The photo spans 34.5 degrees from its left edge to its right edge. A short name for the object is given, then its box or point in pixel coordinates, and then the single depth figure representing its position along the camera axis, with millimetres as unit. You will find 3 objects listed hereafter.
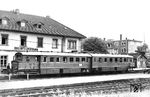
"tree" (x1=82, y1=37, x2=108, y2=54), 65062
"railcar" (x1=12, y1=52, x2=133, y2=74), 26641
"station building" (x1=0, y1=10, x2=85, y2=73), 32250
